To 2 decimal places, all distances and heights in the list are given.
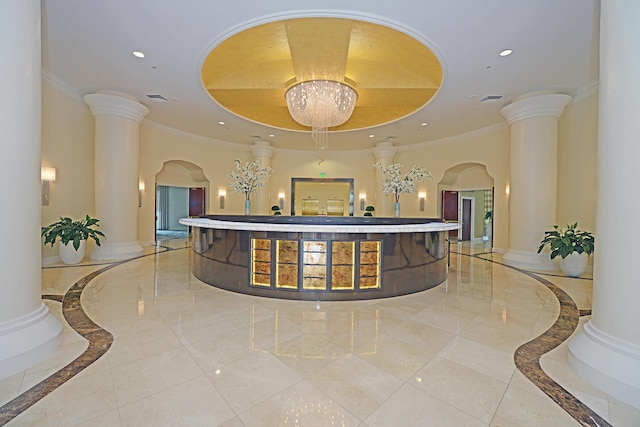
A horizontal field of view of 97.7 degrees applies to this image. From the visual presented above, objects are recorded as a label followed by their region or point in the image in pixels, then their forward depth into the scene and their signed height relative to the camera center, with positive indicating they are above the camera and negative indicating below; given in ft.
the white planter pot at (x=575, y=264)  16.79 -3.07
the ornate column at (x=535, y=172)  19.33 +2.90
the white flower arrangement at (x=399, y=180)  20.34 +2.25
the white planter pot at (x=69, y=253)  18.51 -3.11
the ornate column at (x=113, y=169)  20.63 +2.93
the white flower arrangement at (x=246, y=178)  23.02 +2.56
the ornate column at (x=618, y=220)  6.13 -0.15
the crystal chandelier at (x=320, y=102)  18.71 +7.48
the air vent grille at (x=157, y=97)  20.48 +8.26
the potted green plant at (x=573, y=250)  16.57 -2.20
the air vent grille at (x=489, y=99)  19.78 +8.20
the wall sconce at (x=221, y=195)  34.14 +1.69
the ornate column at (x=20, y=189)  6.63 +0.43
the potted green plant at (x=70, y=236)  17.69 -1.87
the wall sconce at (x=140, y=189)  26.86 +1.82
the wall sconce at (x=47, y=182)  18.11 +1.58
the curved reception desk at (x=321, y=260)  12.10 -2.23
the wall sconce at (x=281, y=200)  38.52 +1.30
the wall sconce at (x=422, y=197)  33.94 +1.71
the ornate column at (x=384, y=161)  34.53 +6.25
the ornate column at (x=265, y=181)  34.65 +3.56
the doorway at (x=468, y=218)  38.19 -0.88
